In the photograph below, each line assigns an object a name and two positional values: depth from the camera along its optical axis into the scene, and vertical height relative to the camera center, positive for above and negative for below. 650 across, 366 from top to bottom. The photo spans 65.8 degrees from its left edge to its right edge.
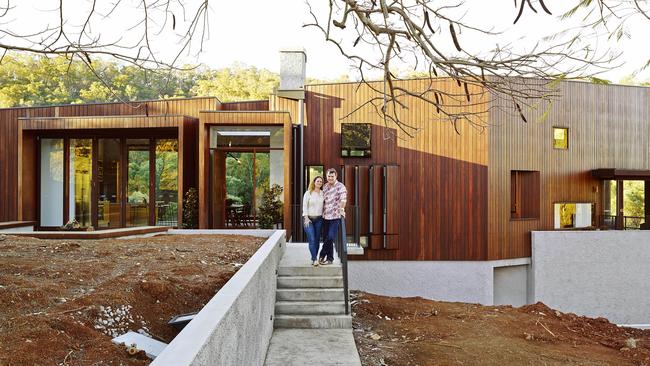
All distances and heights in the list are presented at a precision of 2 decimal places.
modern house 14.66 +0.20
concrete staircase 6.98 -1.66
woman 7.83 -0.37
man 7.75 -0.27
